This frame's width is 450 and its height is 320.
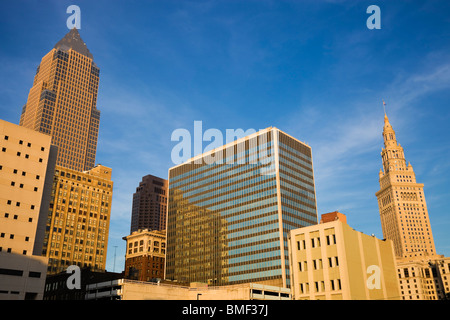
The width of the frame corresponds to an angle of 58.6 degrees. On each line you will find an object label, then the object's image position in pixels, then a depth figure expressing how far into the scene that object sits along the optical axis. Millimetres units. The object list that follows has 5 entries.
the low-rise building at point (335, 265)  84125
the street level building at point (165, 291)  122812
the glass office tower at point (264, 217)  175875
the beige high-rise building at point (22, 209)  107500
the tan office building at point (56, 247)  190838
